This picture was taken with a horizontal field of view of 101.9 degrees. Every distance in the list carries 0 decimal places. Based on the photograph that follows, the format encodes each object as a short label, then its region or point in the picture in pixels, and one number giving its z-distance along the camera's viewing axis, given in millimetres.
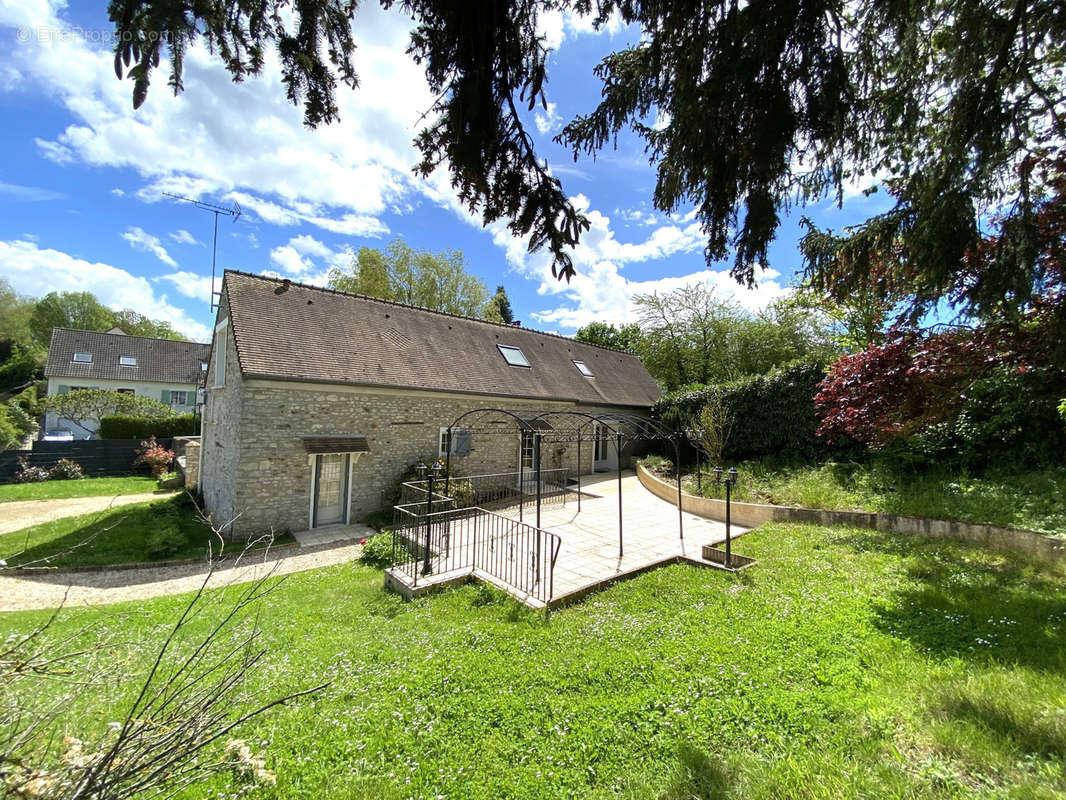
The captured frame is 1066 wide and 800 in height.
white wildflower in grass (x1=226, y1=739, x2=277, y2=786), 1957
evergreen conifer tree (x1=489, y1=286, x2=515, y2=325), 44238
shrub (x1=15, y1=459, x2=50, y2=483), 16203
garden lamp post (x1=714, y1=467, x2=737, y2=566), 6910
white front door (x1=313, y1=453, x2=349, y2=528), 11773
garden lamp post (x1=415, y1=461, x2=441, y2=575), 7229
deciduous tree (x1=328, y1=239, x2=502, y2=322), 29562
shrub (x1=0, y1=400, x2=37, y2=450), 17719
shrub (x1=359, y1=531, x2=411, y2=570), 8922
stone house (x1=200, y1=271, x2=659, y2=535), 10836
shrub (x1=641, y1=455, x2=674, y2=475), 16594
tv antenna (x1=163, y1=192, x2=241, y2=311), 14556
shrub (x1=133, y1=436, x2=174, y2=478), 18953
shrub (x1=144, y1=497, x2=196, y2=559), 9852
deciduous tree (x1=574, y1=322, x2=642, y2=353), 42969
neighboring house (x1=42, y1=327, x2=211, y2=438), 28812
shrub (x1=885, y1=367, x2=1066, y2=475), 8289
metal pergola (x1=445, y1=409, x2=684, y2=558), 10453
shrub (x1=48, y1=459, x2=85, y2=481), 17016
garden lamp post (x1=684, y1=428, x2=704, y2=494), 15370
